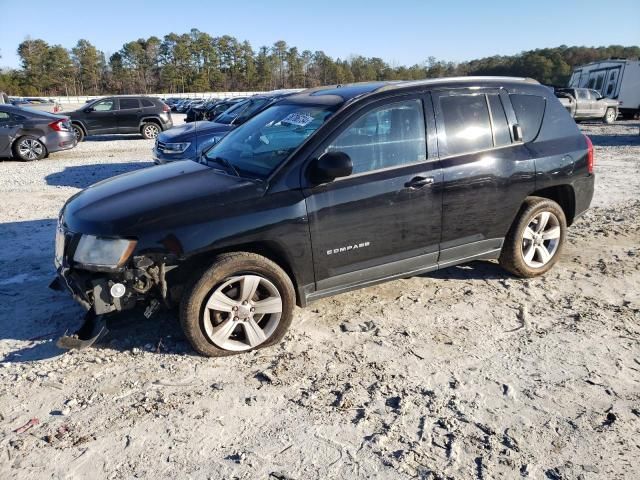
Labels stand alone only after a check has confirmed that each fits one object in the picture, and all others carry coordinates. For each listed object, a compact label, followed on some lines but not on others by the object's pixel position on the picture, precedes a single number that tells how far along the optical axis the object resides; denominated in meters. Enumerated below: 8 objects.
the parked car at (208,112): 19.17
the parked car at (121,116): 17.58
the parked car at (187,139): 9.07
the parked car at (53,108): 20.43
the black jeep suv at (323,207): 3.35
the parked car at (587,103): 22.41
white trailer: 25.05
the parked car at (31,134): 12.43
